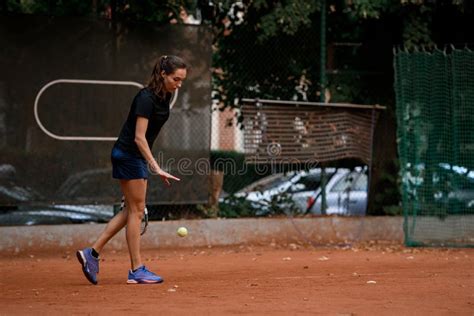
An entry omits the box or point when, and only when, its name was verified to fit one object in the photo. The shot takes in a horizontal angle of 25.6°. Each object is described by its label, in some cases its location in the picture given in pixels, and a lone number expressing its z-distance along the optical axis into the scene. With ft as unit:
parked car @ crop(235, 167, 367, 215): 44.68
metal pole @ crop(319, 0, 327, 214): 44.88
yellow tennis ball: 33.63
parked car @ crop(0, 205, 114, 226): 40.63
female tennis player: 28.27
